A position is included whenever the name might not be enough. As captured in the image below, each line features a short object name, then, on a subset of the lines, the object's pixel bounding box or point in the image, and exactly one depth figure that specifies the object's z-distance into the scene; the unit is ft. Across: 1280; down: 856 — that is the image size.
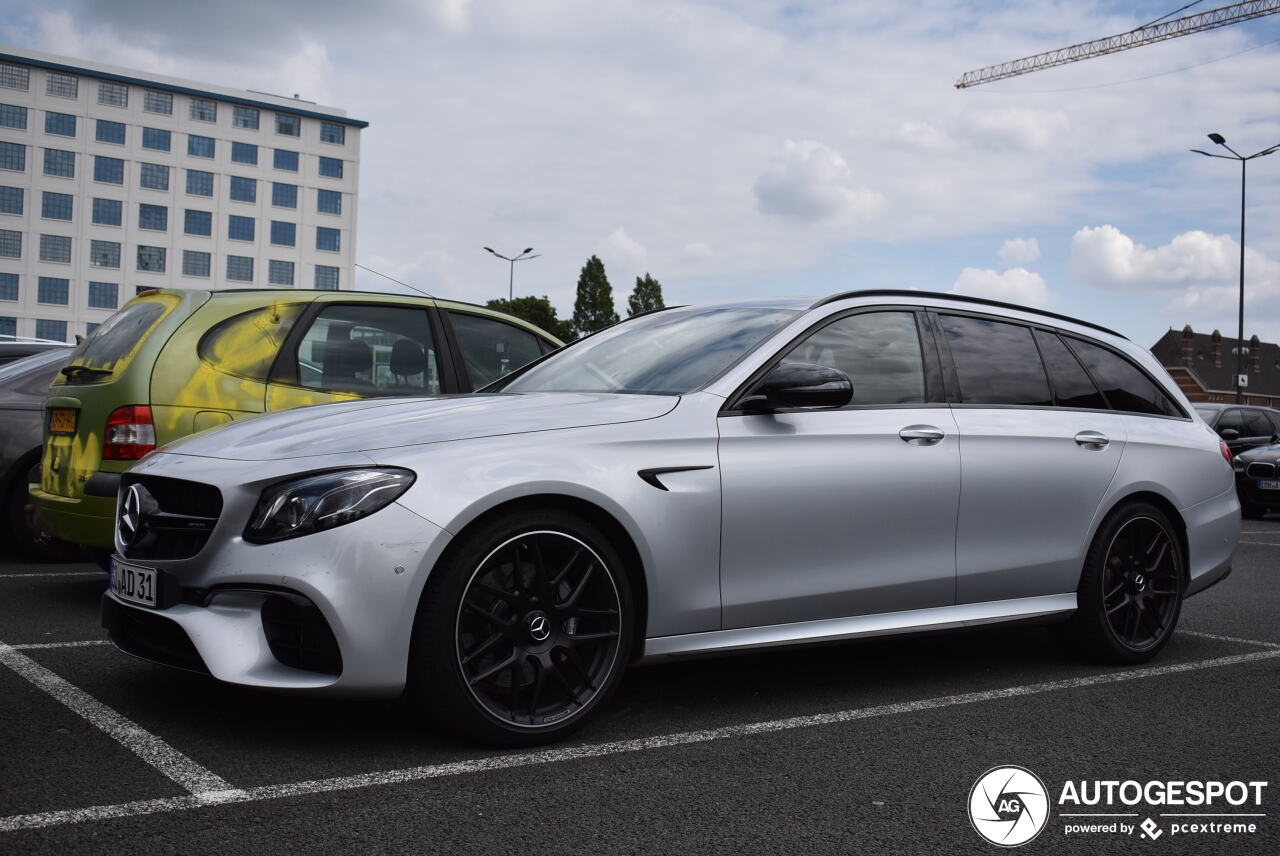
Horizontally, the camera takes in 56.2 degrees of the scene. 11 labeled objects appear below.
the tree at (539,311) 261.65
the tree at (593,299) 283.18
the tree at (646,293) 307.58
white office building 246.06
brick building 357.20
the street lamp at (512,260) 189.67
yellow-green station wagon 18.42
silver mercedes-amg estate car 11.34
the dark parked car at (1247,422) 58.23
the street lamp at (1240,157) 111.96
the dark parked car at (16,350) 32.53
